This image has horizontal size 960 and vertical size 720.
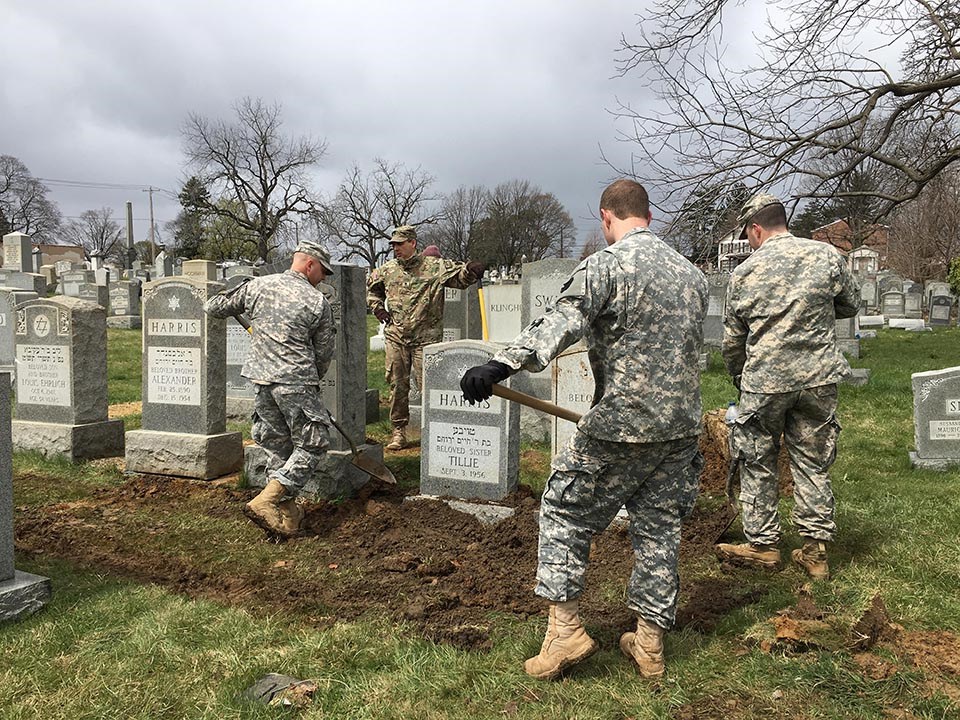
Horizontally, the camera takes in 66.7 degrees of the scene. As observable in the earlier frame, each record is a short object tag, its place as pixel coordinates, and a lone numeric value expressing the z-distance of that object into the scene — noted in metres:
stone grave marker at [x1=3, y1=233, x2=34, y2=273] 22.92
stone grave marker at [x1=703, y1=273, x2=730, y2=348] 16.06
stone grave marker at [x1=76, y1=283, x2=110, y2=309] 20.36
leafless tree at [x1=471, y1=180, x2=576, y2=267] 56.78
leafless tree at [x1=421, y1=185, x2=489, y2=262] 57.91
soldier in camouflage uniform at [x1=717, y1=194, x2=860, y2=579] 4.10
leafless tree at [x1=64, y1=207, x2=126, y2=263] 80.86
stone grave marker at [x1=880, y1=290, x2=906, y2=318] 24.66
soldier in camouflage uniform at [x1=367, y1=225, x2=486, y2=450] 7.84
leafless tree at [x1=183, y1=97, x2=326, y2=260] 50.69
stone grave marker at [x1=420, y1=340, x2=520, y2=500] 5.52
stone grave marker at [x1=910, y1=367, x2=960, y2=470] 6.66
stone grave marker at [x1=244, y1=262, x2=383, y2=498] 6.02
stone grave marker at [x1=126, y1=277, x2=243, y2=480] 6.50
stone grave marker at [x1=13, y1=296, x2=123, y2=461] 6.95
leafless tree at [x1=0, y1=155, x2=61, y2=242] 65.44
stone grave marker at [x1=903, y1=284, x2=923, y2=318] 25.25
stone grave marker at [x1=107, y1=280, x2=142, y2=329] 19.25
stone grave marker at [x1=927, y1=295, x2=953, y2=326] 23.62
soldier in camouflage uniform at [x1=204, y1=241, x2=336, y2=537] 4.97
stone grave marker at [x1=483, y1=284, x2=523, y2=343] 9.84
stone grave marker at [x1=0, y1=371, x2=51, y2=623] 3.62
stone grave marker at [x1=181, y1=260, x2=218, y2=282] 8.99
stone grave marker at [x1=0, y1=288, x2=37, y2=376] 10.93
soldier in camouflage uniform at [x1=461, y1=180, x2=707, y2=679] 2.87
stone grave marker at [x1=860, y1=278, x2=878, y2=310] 27.33
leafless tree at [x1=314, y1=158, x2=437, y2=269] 55.69
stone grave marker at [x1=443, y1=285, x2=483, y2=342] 10.96
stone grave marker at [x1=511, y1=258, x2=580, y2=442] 7.04
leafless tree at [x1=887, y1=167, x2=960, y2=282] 24.36
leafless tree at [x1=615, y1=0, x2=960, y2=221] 10.30
